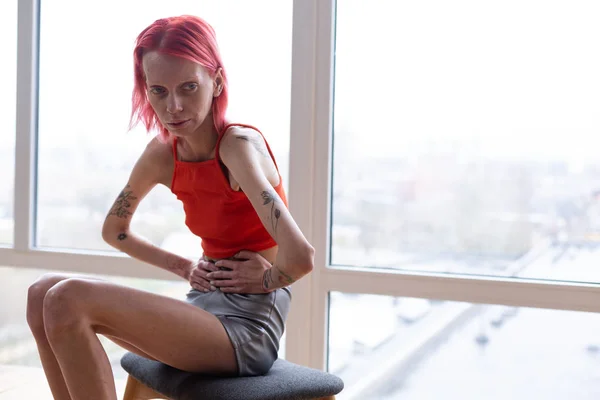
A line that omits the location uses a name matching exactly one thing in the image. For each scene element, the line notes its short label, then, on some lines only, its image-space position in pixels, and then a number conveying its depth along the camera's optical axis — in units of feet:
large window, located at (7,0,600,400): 7.05
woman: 4.98
